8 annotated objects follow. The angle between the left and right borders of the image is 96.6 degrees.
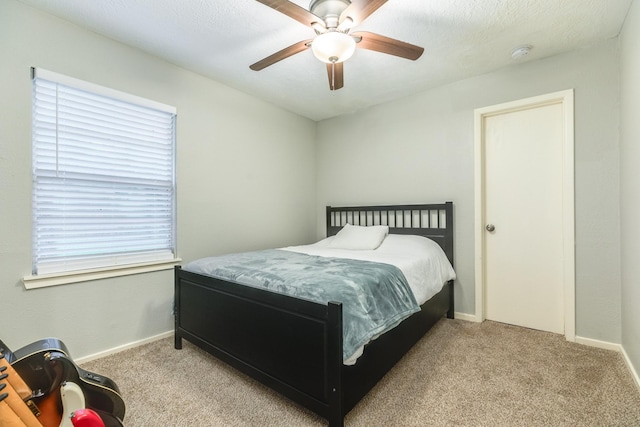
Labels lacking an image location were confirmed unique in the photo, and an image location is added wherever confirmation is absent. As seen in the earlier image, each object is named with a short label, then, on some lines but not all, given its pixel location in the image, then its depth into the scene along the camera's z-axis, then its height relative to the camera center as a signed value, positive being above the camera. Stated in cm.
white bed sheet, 219 -38
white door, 254 -1
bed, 139 -77
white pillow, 293 -26
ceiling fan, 153 +109
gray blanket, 148 -42
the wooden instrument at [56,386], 102 -64
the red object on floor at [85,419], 90 -66
